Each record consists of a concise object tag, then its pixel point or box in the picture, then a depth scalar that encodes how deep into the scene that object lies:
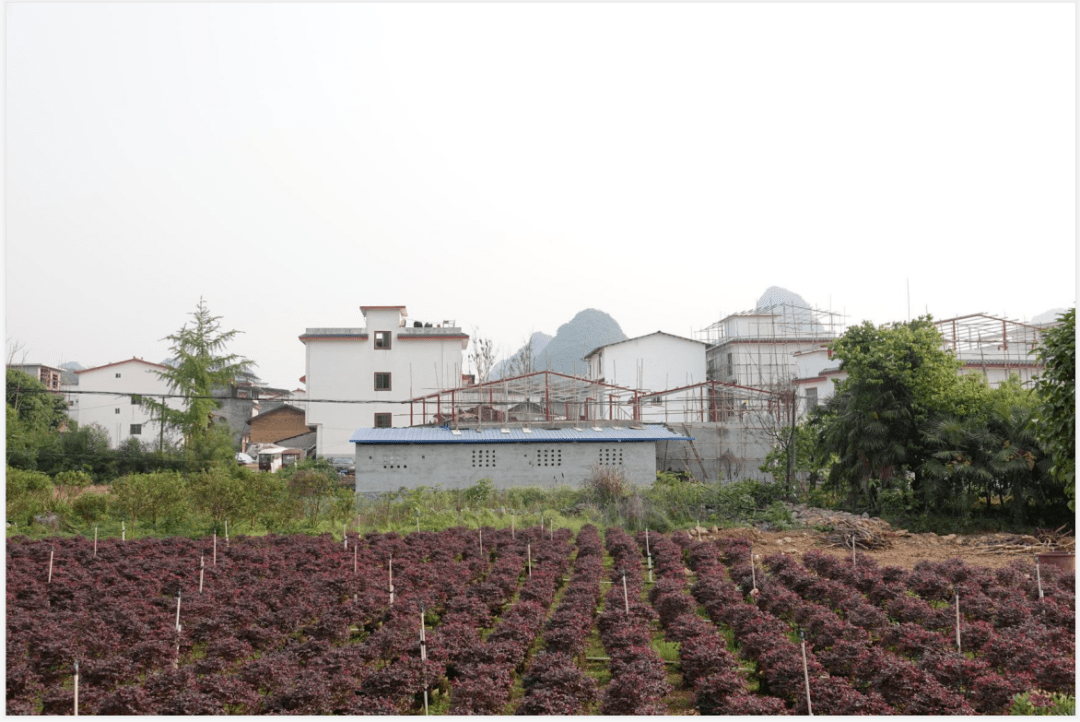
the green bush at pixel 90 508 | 19.75
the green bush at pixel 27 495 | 18.80
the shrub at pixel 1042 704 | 6.31
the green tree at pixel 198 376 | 34.53
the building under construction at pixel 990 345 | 32.59
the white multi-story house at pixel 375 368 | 42.38
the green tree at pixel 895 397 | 19.52
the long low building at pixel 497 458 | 24.22
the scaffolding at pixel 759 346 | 43.28
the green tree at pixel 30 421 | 31.09
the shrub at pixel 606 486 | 21.55
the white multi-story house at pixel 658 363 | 44.06
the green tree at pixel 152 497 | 18.86
